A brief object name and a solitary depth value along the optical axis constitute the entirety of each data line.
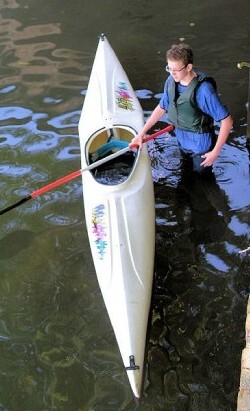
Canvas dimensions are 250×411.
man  4.19
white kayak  3.69
